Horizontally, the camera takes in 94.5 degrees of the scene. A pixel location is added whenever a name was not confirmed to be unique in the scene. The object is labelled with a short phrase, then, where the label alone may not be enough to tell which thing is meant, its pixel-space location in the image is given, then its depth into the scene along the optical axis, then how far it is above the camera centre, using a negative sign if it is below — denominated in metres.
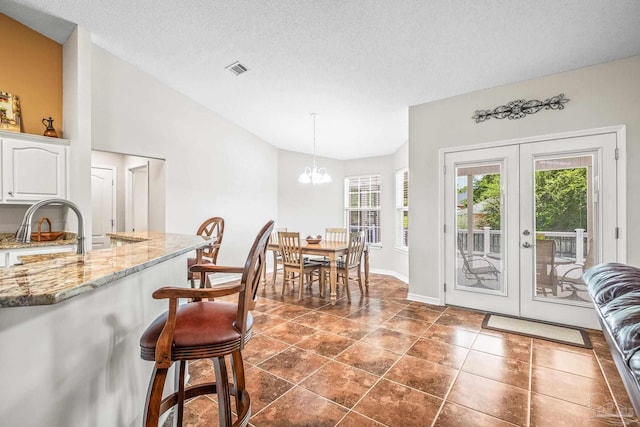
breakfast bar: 0.83 -0.43
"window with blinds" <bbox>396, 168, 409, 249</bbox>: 5.71 +0.11
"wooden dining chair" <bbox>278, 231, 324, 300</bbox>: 4.18 -0.63
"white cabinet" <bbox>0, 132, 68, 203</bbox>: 2.76 +0.45
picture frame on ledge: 2.80 +0.99
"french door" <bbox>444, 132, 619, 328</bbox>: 2.99 -0.11
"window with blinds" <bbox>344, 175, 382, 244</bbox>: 6.41 +0.23
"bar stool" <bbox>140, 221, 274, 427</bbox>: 1.10 -0.48
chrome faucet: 1.16 -0.02
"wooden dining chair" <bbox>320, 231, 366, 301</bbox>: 4.12 -0.68
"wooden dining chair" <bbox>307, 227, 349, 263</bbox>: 5.30 -0.37
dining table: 4.04 -0.53
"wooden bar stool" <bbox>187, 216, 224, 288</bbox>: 3.27 -0.41
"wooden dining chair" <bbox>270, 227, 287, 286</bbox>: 4.81 -0.68
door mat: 2.79 -1.18
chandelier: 4.52 +0.58
